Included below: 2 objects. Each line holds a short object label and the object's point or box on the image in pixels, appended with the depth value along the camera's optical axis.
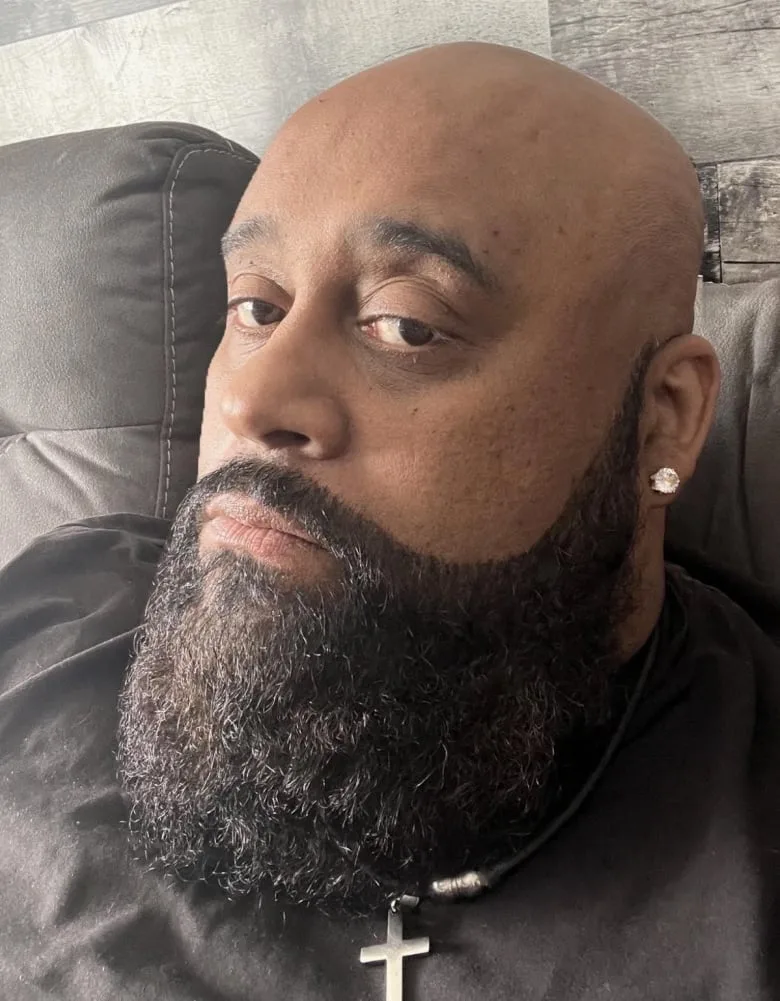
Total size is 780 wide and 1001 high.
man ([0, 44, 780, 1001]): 0.65
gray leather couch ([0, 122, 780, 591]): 1.04
